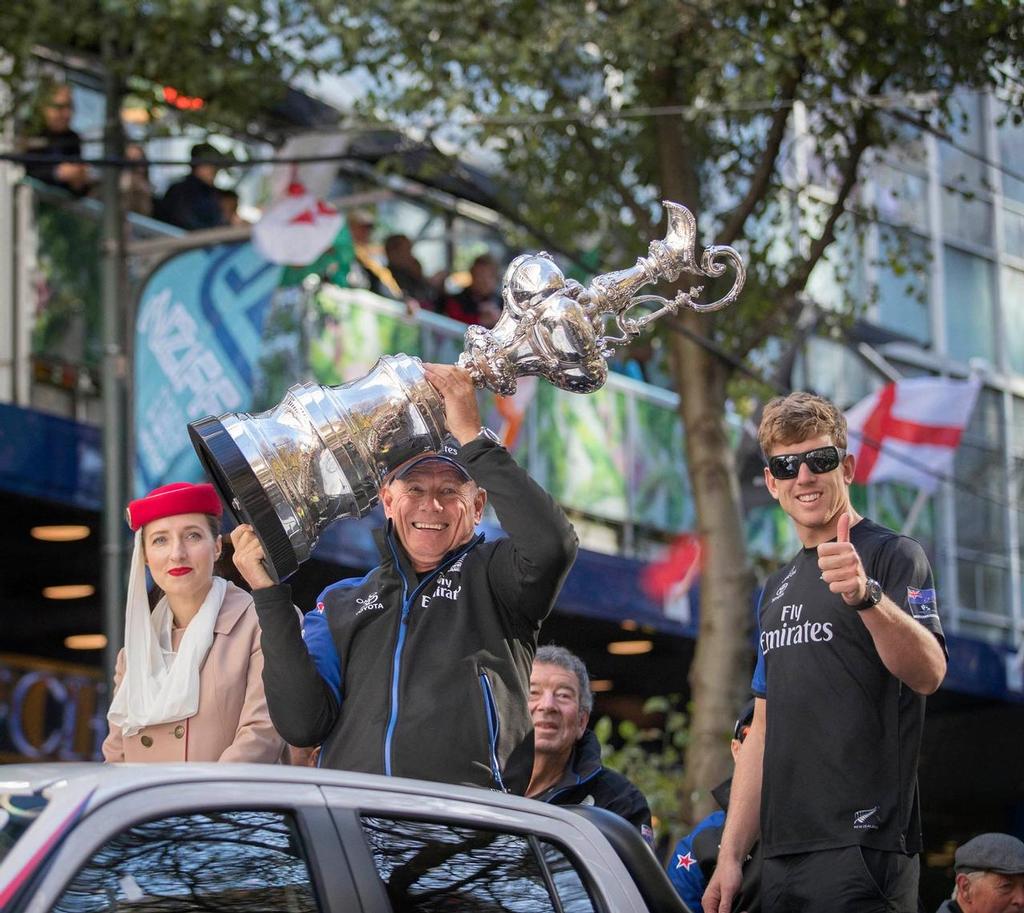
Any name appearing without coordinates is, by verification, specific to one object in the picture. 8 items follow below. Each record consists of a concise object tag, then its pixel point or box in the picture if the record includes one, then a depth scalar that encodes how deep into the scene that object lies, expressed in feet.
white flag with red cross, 57.52
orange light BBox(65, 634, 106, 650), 55.57
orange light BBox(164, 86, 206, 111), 45.19
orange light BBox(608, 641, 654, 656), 65.26
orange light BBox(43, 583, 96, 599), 52.42
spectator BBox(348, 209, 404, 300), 53.11
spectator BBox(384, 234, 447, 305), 54.80
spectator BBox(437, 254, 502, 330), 56.85
